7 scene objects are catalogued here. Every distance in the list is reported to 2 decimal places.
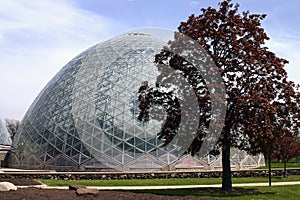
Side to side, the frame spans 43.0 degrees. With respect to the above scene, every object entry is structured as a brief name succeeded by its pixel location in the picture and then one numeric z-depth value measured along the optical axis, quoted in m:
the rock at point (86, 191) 13.12
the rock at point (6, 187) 14.25
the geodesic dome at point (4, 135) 61.44
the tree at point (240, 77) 16.70
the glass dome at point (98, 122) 28.53
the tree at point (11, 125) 81.88
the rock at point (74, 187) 14.89
